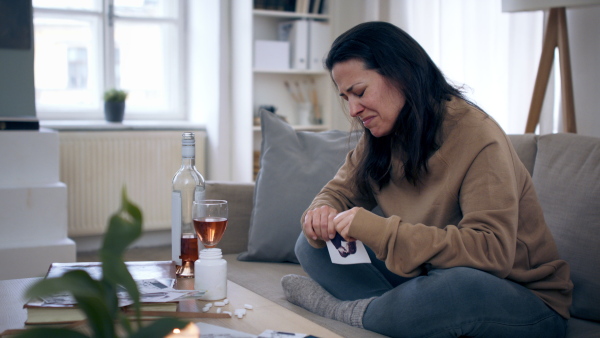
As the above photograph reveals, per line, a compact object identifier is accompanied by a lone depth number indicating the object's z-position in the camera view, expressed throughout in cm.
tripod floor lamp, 247
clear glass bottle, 146
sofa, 155
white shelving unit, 412
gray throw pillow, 203
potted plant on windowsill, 397
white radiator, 379
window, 407
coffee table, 112
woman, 132
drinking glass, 137
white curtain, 305
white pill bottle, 129
